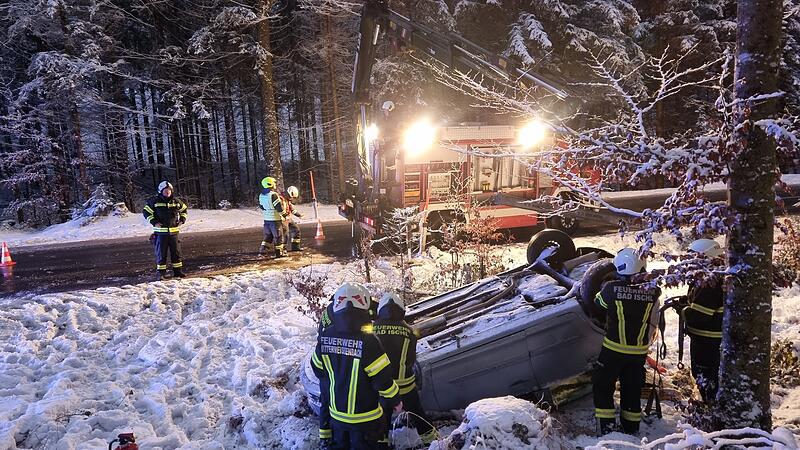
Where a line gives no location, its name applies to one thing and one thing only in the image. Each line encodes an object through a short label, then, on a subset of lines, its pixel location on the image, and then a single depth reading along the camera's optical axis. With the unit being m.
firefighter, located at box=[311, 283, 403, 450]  3.48
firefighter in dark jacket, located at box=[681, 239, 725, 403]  4.21
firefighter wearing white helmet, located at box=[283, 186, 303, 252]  10.91
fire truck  9.60
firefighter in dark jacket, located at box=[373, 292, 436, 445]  3.98
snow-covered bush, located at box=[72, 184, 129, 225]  17.53
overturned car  4.27
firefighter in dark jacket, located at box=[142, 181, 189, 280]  8.70
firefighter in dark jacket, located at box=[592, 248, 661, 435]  3.94
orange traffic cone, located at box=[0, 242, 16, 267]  10.68
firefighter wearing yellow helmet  10.21
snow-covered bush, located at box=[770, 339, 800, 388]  4.73
